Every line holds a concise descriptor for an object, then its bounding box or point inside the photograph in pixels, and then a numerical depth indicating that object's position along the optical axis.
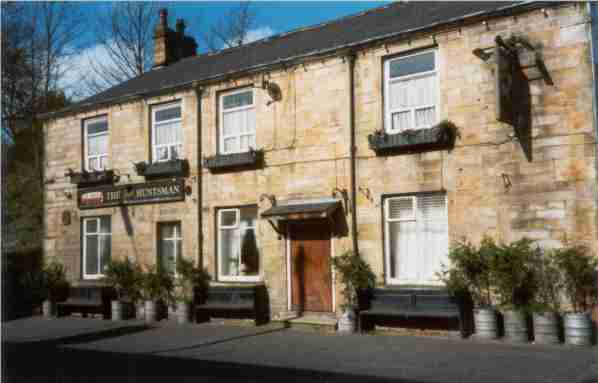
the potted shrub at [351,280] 13.30
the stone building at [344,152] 11.60
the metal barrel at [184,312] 16.06
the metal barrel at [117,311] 17.30
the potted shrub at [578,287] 10.72
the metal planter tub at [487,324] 11.66
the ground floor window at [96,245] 18.94
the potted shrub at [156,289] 16.67
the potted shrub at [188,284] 16.08
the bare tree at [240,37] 32.81
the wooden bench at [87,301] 17.77
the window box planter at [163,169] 16.84
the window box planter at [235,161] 15.43
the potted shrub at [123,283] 17.34
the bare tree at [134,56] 31.77
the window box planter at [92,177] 18.42
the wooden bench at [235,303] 14.98
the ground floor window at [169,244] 17.31
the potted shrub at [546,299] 11.00
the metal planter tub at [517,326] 11.30
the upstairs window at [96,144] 19.12
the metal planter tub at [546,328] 10.98
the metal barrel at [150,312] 16.61
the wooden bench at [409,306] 12.16
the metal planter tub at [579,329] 10.69
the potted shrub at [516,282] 11.34
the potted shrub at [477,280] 11.67
